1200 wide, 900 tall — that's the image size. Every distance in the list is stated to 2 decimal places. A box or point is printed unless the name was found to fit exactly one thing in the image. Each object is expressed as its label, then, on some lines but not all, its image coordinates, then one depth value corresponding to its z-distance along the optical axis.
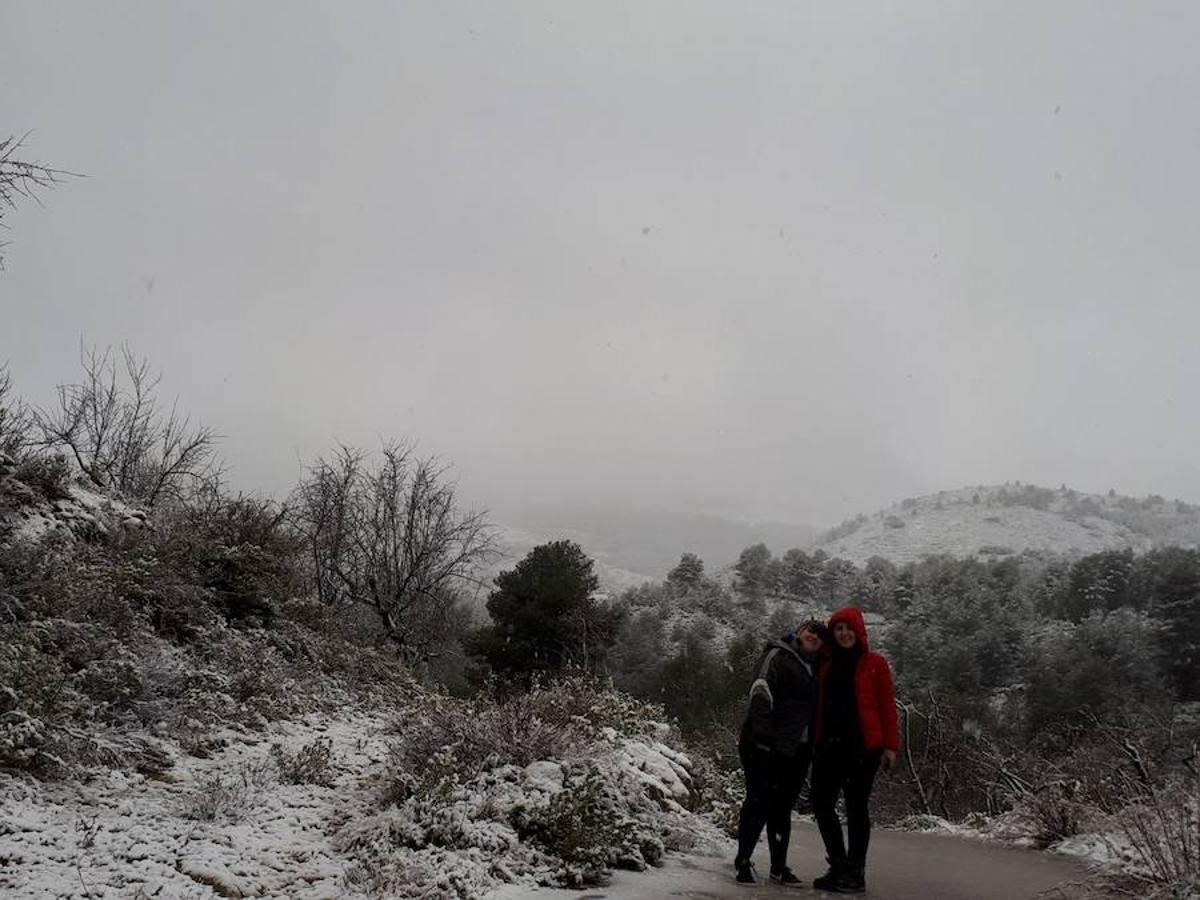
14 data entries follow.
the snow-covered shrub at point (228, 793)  5.42
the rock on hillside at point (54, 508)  9.17
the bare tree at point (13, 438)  10.49
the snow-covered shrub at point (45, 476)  9.96
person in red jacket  5.15
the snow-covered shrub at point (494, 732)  6.51
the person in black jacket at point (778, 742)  5.33
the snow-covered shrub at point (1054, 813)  7.29
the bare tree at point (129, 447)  22.62
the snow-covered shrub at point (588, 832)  5.14
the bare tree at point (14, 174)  6.99
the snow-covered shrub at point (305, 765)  6.84
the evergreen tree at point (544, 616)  23.14
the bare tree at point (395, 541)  22.30
